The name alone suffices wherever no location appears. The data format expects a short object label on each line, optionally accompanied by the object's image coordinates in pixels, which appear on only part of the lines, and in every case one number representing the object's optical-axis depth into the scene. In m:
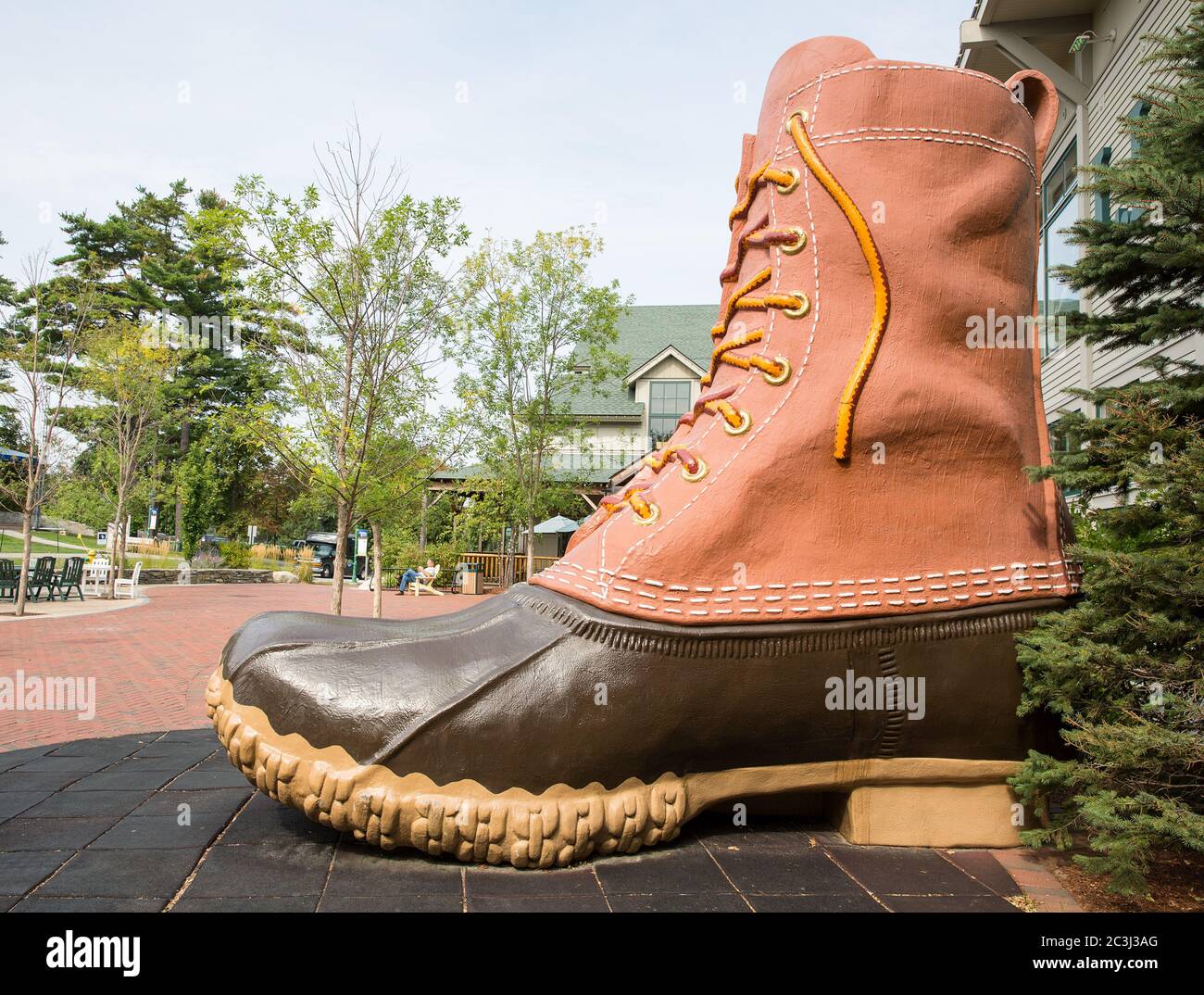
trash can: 24.78
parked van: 34.44
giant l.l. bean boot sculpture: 1.96
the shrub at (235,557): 29.25
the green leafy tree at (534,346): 16.89
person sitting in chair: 24.17
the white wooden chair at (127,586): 18.23
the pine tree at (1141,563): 1.79
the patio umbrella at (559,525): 24.50
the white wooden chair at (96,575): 18.61
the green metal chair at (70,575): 16.69
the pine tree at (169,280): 36.44
